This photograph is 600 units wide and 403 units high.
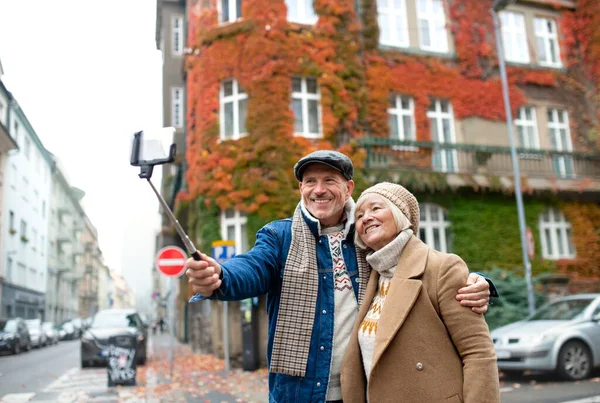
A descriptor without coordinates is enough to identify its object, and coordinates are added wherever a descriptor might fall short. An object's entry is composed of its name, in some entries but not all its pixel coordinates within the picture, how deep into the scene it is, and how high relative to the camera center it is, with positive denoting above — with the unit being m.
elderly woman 2.35 -0.18
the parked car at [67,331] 34.95 -0.96
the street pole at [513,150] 13.99 +4.00
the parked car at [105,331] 14.77 -0.45
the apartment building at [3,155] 14.51 +4.78
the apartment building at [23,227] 13.49 +3.30
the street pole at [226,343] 12.45 -0.76
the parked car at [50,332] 28.40 -0.77
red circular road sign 12.10 +1.10
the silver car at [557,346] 9.59 -0.87
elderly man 2.49 +0.11
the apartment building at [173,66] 24.20 +11.02
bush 14.16 -0.07
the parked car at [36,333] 25.34 -0.71
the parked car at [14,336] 20.59 -0.65
